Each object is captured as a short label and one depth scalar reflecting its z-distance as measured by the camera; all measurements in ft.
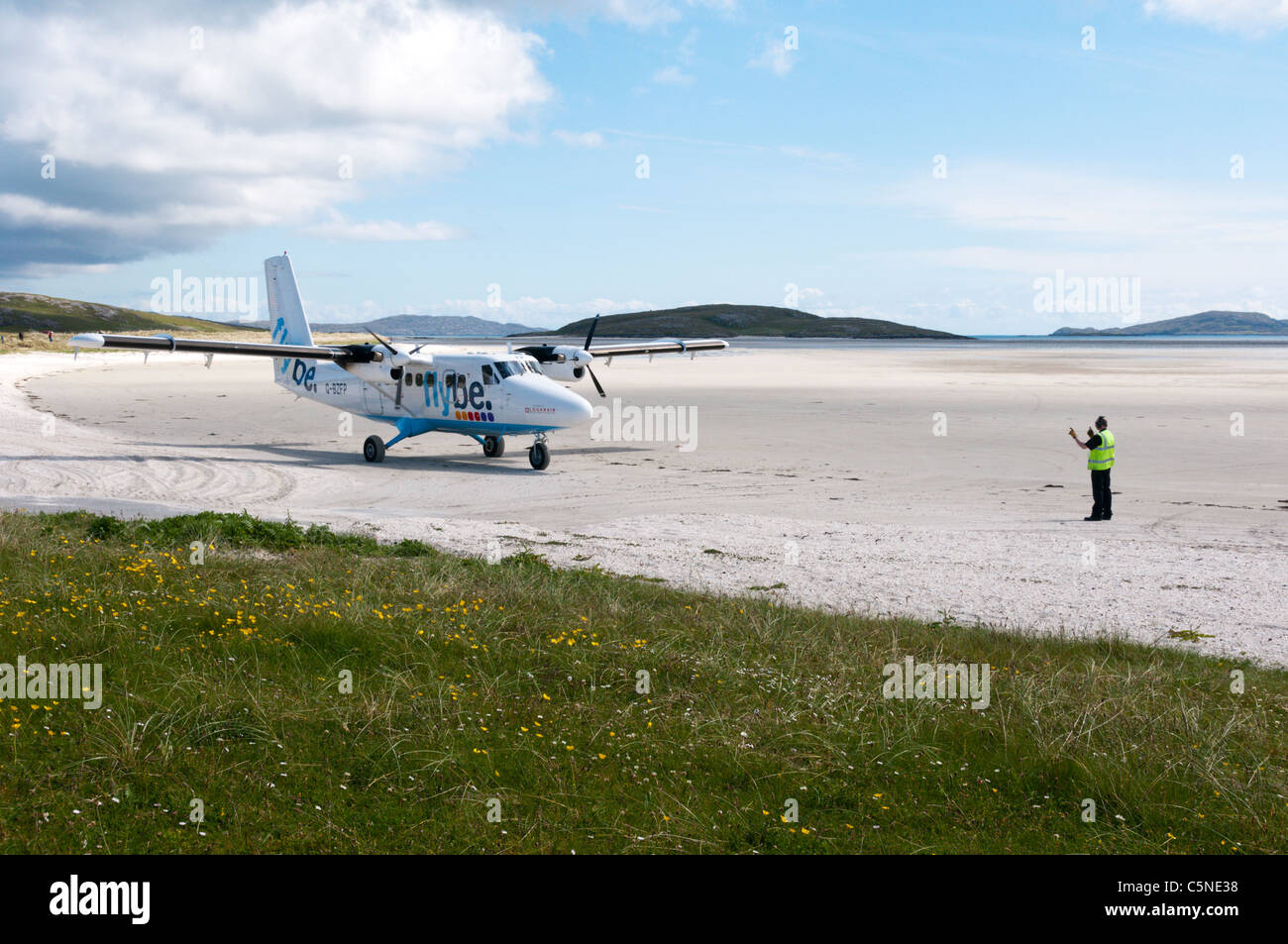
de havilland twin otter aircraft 90.99
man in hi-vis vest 66.44
